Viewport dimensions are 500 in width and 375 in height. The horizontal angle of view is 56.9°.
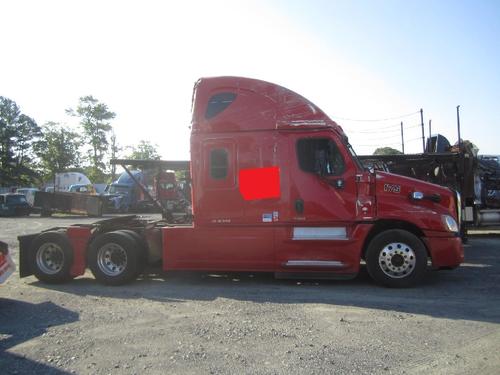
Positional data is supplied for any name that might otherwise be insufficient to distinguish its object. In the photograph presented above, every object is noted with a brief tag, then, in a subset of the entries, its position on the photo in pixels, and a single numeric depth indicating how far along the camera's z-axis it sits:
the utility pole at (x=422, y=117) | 46.72
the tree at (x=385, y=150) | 65.04
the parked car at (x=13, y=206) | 31.50
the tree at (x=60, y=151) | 70.69
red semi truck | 7.43
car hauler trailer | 11.03
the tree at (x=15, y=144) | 74.06
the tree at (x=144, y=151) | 72.69
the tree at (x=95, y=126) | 67.75
